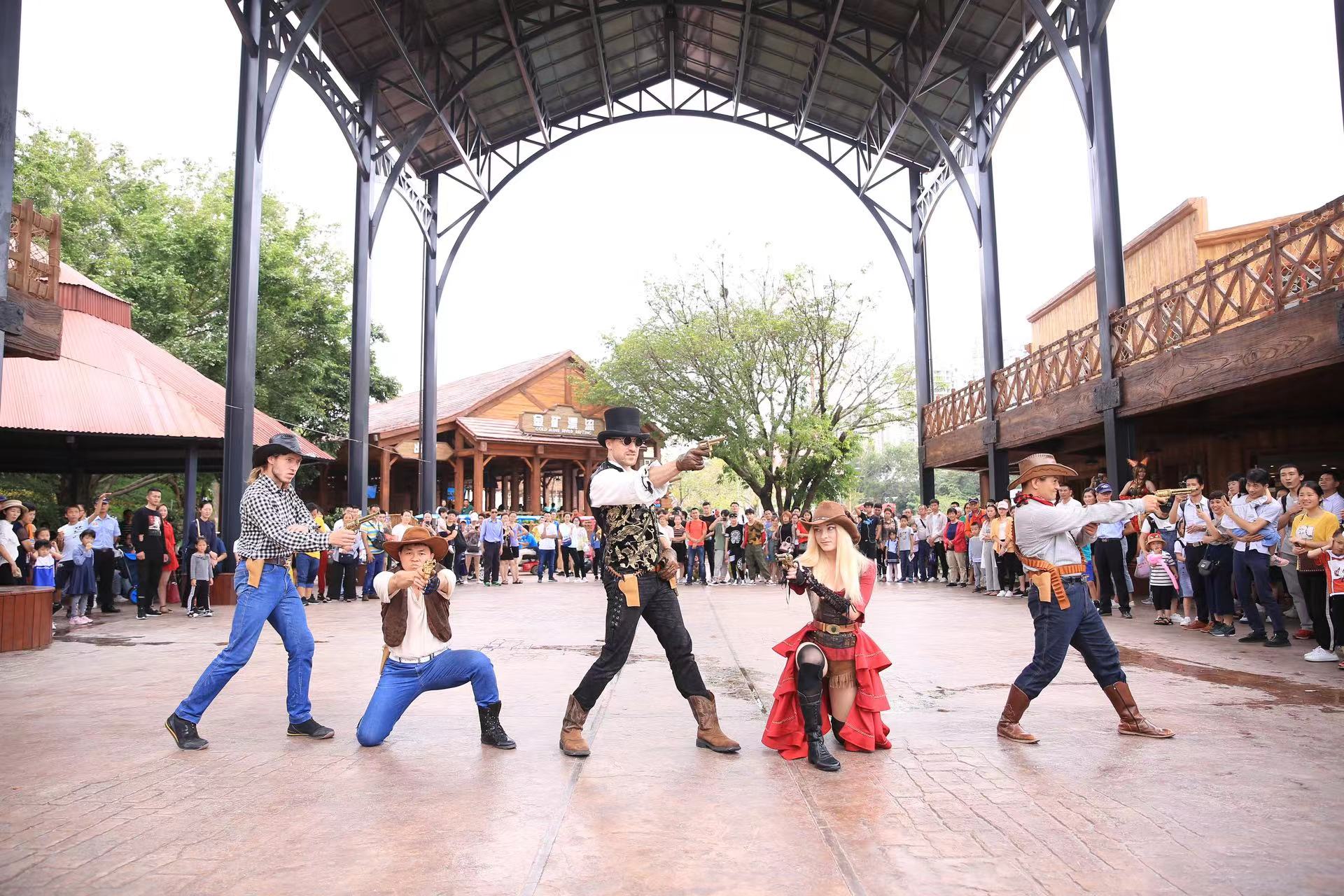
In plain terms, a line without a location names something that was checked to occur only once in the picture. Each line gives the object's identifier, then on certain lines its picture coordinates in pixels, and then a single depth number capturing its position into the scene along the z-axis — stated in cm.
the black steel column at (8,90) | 801
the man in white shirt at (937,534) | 1895
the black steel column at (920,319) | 2361
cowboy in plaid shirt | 480
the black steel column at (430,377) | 2339
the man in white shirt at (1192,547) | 926
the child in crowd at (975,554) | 1670
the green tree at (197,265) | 2384
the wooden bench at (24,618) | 854
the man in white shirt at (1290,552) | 800
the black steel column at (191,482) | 1645
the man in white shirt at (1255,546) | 805
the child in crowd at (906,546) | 1969
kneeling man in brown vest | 476
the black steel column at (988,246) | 1864
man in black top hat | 460
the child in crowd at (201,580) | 1262
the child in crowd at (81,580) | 1162
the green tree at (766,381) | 2519
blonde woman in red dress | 455
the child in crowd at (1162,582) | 1036
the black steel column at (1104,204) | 1309
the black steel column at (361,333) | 1862
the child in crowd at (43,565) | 1088
